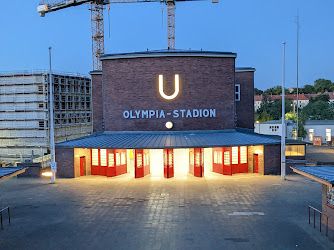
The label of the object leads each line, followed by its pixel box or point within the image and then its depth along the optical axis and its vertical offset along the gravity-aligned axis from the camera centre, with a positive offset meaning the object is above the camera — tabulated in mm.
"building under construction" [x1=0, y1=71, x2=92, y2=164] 49250 -403
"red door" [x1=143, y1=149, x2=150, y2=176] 28533 -4214
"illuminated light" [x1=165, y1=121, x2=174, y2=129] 30212 -1123
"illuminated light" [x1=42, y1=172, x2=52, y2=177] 28956 -5337
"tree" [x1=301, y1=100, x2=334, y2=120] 89412 -135
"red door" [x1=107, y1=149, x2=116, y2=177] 28295 -4465
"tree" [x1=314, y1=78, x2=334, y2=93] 154612 +11827
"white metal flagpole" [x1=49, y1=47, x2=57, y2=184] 25828 -3608
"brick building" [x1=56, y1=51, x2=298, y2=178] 28797 -316
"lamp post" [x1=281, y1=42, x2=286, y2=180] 26250 -2921
